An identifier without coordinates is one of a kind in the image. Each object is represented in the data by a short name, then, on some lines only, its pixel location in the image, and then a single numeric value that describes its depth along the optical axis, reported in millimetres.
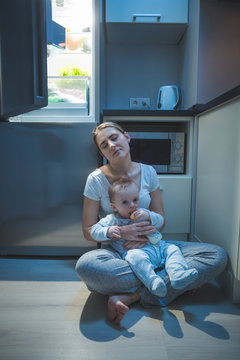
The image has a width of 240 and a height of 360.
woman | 923
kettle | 1776
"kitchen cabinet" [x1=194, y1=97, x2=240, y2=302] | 958
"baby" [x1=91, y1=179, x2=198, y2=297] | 865
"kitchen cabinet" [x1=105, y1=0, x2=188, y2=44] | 1636
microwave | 1536
